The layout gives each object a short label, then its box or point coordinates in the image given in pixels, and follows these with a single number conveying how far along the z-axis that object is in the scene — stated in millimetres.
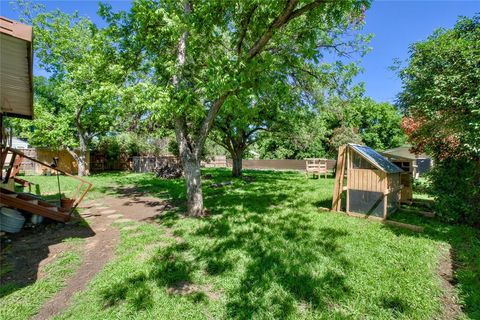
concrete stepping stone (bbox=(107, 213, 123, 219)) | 6672
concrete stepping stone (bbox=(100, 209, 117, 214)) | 7190
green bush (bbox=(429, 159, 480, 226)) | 5609
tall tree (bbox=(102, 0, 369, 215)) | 5012
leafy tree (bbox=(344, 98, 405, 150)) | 33156
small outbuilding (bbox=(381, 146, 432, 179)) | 7746
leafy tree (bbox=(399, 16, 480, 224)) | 4641
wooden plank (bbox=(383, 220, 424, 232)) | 5222
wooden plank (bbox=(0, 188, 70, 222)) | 5233
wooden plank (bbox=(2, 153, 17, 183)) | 6825
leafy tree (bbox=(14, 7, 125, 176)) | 16156
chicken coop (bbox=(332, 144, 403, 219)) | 5957
